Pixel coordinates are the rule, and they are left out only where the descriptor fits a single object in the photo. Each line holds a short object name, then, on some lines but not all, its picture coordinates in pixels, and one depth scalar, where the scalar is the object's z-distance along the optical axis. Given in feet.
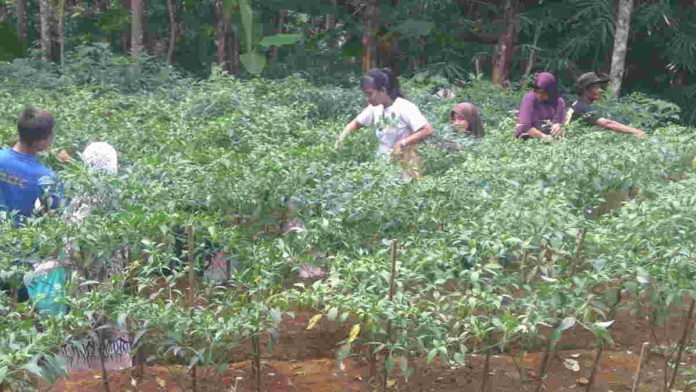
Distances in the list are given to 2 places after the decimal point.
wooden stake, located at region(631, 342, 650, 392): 11.59
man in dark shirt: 22.34
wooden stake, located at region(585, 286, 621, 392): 11.61
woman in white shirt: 19.07
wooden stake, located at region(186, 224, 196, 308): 11.48
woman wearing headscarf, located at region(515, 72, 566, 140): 21.80
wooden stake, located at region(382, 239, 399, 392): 10.54
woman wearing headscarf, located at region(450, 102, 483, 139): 22.02
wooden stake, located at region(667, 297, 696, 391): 12.21
